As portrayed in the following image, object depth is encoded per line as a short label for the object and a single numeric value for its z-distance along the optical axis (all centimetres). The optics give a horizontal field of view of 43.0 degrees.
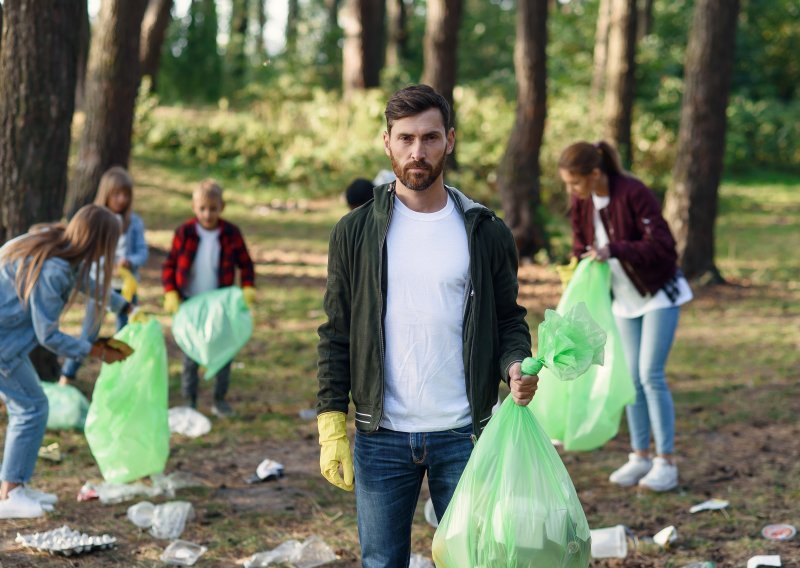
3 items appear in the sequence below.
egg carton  420
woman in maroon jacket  491
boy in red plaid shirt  616
